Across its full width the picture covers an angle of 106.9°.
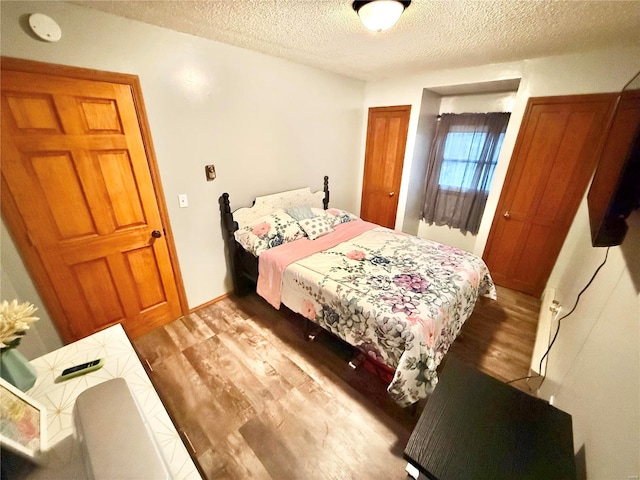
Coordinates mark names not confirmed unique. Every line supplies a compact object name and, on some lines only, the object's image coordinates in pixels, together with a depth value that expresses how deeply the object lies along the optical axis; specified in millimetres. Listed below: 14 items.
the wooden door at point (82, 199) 1385
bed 1415
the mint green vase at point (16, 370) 894
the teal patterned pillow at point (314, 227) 2539
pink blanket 2090
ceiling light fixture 1313
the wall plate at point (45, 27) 1266
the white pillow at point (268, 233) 2277
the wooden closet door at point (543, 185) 2156
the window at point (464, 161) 2975
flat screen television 831
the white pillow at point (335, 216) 2825
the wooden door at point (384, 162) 3225
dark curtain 2891
